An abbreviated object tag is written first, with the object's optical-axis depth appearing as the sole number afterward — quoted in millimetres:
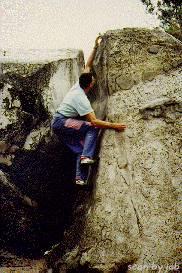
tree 10469
